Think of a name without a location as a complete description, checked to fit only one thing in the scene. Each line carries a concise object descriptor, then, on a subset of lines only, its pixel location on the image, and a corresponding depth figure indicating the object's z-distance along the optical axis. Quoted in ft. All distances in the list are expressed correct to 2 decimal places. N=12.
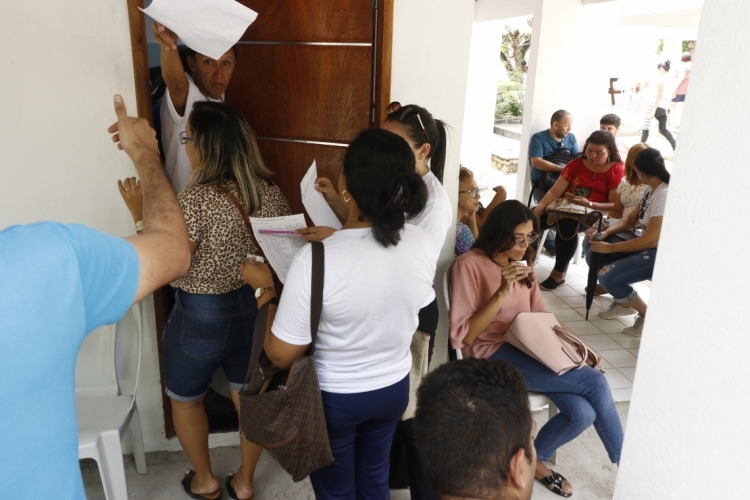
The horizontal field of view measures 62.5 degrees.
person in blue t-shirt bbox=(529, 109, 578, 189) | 21.58
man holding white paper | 7.66
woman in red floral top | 18.35
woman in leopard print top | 7.04
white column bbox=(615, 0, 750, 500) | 3.20
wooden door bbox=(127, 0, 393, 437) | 8.85
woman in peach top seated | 8.88
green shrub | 58.65
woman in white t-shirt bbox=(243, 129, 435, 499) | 5.44
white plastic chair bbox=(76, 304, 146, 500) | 7.52
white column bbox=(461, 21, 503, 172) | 33.17
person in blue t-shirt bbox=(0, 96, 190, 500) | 2.70
